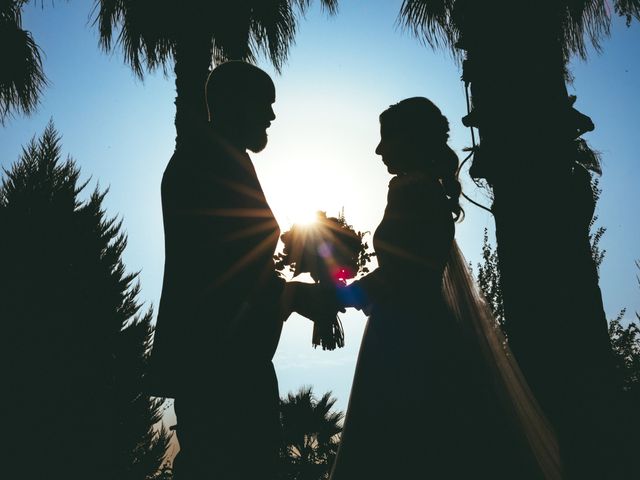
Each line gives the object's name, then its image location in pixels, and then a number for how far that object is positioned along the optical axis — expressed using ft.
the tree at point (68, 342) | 30.35
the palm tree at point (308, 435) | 42.83
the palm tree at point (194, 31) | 18.78
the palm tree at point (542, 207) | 7.01
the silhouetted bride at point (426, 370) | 5.82
